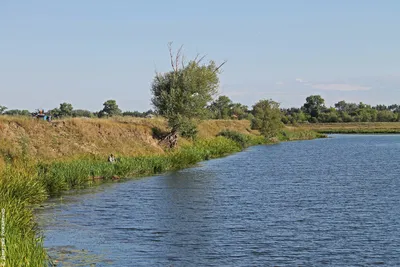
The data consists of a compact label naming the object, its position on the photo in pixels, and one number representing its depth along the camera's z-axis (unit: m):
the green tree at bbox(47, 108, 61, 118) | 131.12
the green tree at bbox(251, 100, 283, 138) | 124.19
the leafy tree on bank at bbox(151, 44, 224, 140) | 68.44
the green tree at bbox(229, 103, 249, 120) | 178.60
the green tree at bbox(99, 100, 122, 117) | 157.85
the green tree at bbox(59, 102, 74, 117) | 134.59
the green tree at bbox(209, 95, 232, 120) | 141.36
